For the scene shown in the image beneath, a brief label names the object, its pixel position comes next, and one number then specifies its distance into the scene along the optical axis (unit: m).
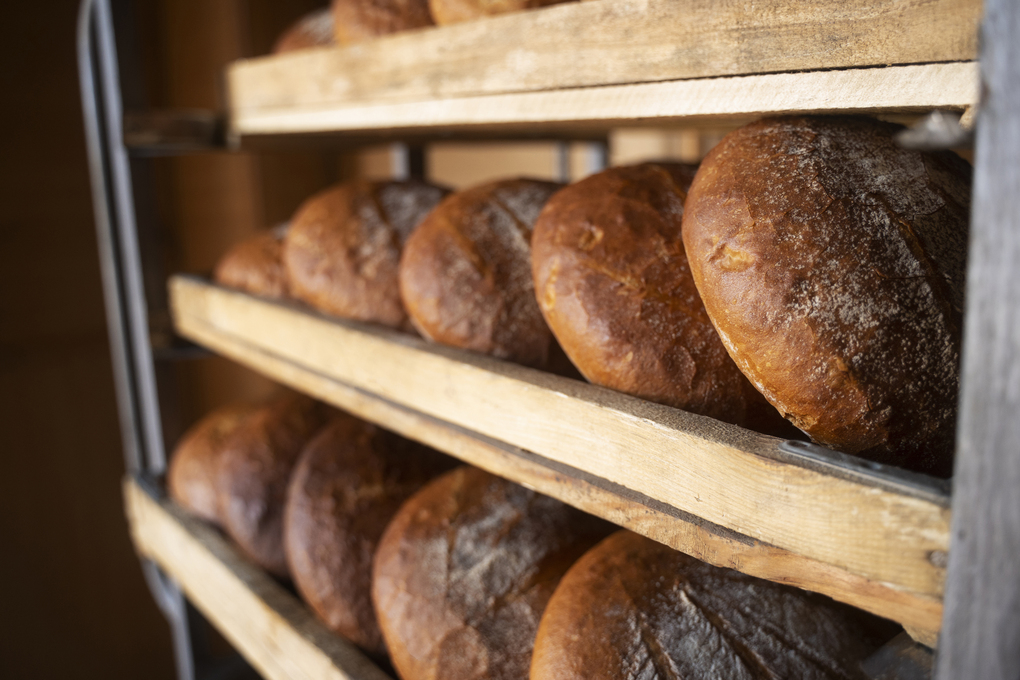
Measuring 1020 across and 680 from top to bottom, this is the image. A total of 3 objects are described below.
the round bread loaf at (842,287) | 0.66
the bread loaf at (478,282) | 1.06
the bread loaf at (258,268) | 1.58
